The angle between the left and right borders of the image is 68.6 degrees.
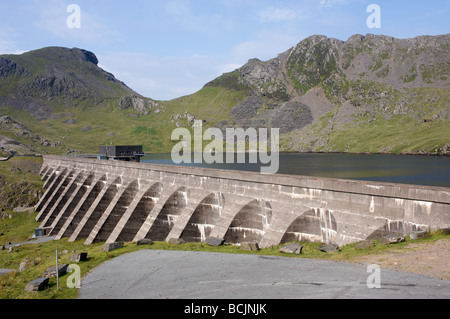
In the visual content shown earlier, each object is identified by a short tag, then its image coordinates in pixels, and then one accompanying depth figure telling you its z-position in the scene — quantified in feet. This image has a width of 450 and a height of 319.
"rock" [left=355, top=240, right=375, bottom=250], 62.23
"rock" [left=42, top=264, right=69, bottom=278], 63.26
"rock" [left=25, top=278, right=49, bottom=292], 55.88
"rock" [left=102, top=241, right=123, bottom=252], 84.99
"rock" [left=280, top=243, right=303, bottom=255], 66.70
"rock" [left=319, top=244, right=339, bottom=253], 65.07
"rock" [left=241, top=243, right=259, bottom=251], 73.24
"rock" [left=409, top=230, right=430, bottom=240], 61.05
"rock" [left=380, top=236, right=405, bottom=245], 61.62
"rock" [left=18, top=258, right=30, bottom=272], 96.04
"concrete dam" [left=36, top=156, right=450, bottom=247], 68.44
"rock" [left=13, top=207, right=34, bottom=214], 231.91
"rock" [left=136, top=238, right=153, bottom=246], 87.76
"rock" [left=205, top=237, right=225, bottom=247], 80.60
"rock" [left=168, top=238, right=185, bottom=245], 87.45
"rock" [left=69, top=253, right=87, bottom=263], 73.55
